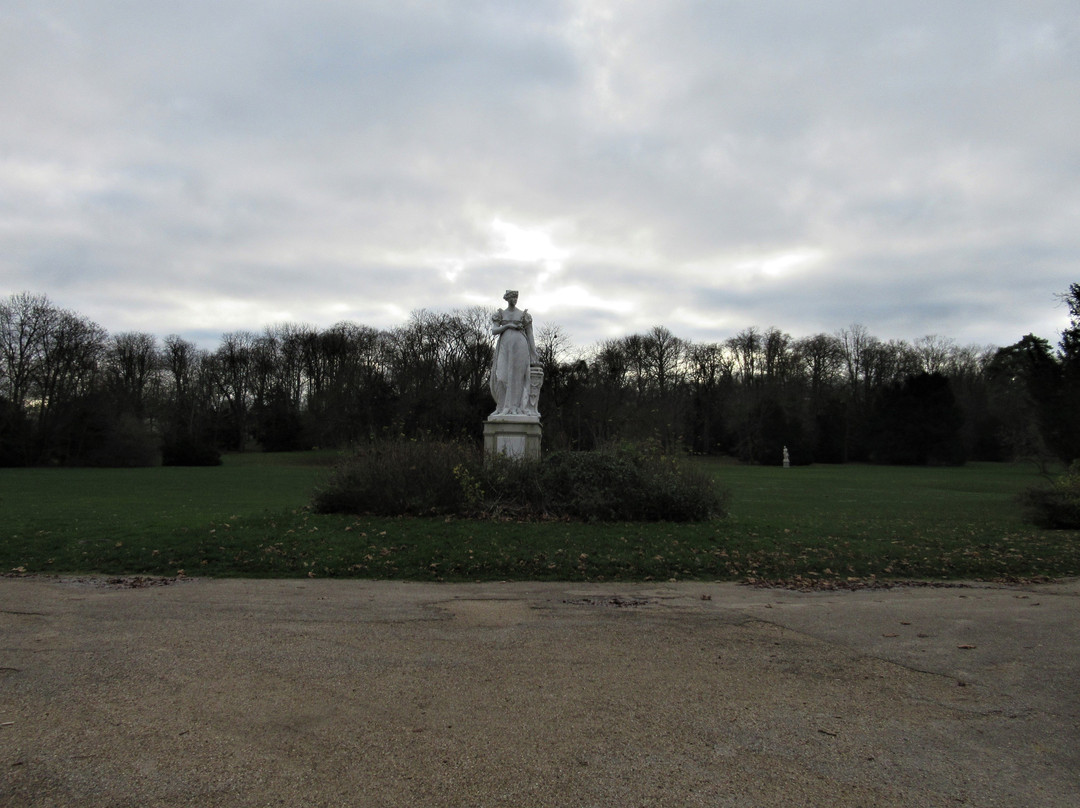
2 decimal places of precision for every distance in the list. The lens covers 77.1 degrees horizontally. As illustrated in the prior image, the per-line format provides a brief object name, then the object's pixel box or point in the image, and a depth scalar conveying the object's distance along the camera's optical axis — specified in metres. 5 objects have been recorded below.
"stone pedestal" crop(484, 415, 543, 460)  14.25
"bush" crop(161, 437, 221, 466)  44.88
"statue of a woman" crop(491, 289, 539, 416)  14.91
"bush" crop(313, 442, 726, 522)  12.50
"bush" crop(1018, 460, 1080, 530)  14.15
